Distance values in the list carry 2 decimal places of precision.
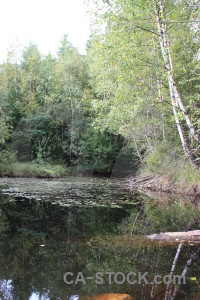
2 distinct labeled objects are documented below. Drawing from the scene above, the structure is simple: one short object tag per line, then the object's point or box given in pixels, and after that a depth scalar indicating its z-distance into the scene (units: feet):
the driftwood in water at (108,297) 8.86
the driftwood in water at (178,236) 15.13
